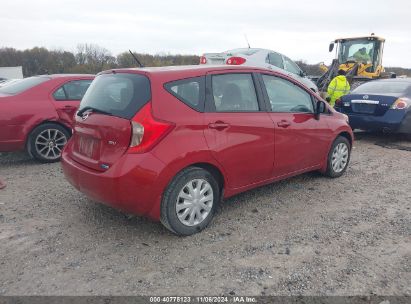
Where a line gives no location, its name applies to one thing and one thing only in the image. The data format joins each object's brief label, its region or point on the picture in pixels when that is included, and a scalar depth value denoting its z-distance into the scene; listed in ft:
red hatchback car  10.88
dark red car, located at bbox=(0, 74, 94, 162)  19.27
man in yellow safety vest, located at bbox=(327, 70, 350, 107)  33.96
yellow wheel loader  50.14
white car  34.26
